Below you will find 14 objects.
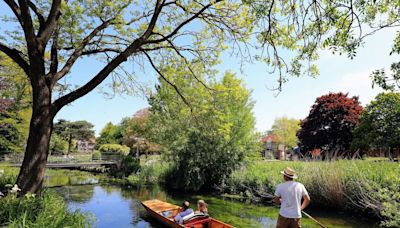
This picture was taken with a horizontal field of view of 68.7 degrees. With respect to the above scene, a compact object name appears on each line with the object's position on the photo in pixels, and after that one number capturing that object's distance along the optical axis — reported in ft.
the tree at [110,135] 153.89
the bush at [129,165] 84.45
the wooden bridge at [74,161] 82.17
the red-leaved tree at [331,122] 93.04
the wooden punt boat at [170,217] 28.45
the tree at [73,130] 145.62
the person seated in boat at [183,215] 28.80
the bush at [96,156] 107.34
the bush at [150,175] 69.26
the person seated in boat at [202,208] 29.91
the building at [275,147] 140.15
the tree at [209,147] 56.18
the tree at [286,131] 150.92
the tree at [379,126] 69.87
